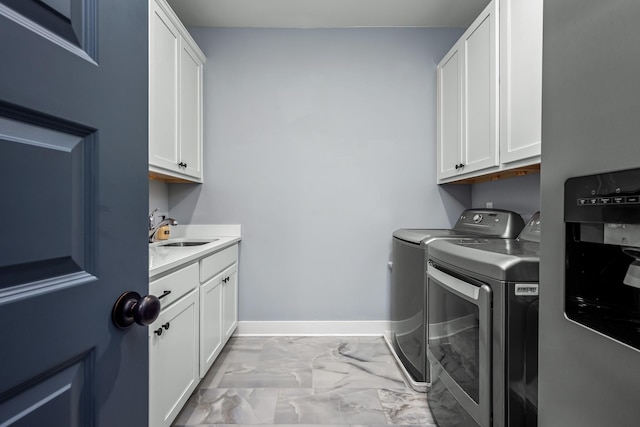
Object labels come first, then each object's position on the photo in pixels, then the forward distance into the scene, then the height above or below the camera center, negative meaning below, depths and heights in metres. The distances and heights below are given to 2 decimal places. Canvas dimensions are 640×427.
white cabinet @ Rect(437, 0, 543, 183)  1.54 +0.70
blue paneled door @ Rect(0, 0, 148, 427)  0.38 +0.01
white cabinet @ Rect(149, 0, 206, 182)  1.82 +0.77
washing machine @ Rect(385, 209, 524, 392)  1.86 -0.44
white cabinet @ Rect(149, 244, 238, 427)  1.30 -0.63
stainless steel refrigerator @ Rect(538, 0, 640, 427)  0.50 +0.00
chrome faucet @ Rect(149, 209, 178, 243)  2.30 -0.10
